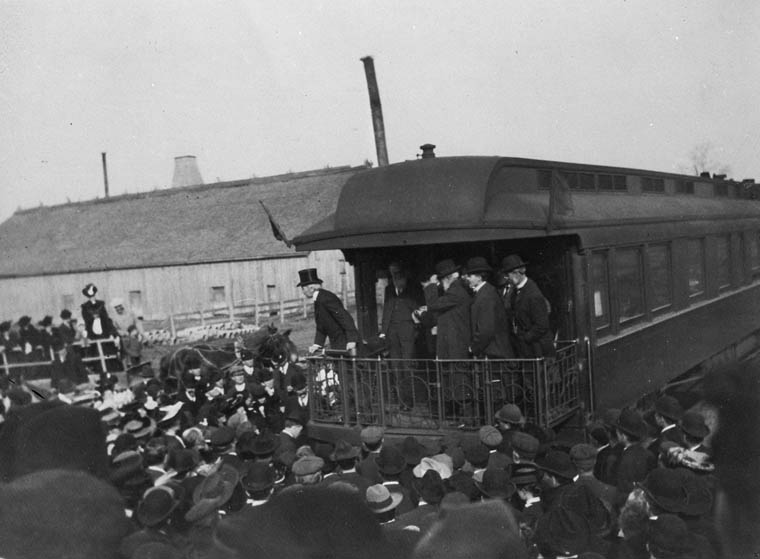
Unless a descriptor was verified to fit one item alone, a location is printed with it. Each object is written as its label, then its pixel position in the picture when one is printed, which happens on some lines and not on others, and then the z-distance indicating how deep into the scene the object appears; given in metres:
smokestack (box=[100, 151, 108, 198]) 48.62
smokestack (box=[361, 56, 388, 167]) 15.50
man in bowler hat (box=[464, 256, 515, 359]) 6.41
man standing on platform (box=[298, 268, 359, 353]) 7.48
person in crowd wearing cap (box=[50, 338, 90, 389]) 10.24
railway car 6.37
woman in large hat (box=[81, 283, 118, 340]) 10.72
